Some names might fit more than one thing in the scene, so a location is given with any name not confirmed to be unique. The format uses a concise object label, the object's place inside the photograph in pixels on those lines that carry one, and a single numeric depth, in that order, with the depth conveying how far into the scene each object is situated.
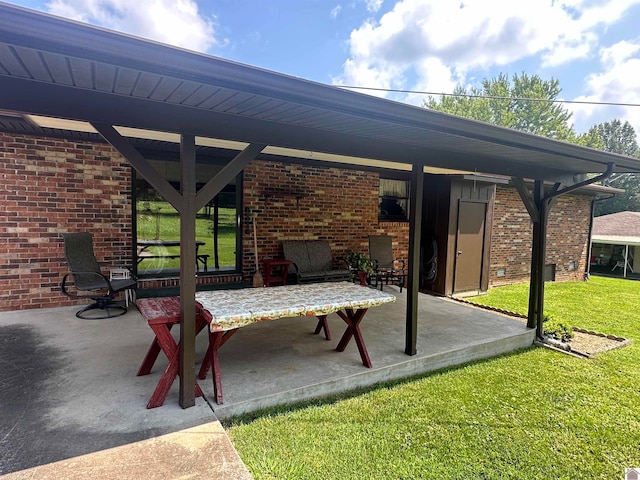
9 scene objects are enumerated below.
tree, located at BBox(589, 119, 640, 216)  28.90
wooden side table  5.93
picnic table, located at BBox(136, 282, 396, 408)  2.63
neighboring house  14.63
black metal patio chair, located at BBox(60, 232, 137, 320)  4.54
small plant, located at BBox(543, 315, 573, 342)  4.87
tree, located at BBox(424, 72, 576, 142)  27.64
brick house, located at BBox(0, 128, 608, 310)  4.61
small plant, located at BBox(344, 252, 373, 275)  6.48
